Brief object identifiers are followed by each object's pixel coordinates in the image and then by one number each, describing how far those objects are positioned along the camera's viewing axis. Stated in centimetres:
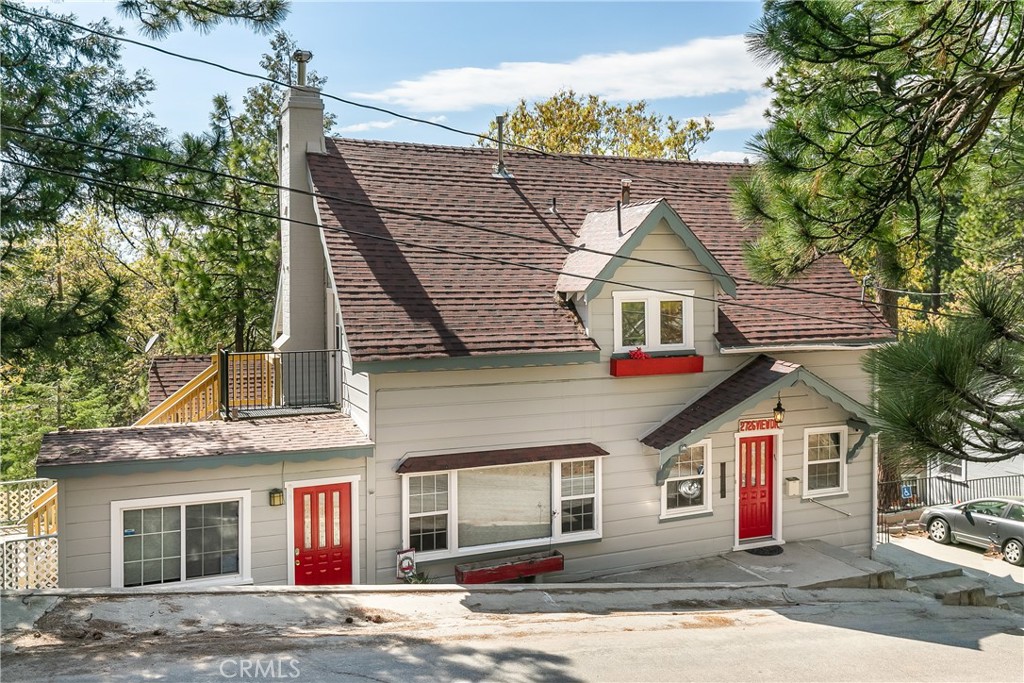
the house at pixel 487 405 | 1199
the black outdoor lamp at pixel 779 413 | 1500
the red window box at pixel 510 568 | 1280
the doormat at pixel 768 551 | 1498
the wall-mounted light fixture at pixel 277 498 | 1206
